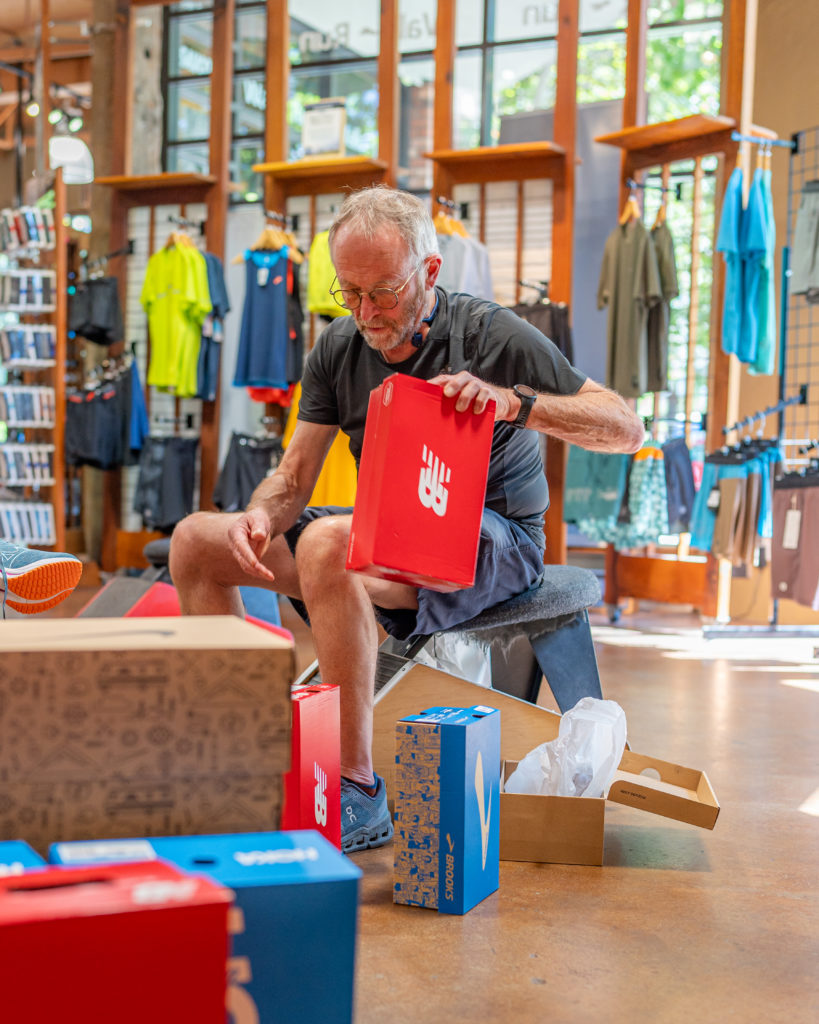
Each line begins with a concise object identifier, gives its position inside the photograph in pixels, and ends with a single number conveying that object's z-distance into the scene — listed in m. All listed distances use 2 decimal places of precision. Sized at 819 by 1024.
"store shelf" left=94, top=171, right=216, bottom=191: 6.77
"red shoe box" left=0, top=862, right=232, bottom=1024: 0.79
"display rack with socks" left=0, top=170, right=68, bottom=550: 6.29
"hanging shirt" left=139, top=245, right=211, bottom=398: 6.55
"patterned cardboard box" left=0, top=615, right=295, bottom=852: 1.00
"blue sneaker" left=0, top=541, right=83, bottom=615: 2.08
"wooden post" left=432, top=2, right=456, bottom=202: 6.07
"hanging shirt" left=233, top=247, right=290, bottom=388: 6.28
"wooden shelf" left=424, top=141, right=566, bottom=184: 5.82
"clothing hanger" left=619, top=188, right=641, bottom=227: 5.77
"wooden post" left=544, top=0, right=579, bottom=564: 5.79
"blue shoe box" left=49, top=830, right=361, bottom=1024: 0.94
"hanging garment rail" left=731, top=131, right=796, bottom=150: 5.38
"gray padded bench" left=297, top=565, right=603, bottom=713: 2.22
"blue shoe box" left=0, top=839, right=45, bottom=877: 0.89
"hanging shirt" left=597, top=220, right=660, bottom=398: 5.69
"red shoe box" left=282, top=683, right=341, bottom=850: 1.61
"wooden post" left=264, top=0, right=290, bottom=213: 6.51
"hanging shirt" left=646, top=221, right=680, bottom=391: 5.68
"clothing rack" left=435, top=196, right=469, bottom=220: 6.11
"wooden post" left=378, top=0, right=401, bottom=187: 6.21
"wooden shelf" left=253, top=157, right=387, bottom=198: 6.23
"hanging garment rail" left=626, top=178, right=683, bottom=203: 5.77
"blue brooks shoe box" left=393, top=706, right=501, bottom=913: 1.60
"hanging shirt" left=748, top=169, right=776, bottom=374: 5.43
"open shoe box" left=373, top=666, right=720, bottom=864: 1.87
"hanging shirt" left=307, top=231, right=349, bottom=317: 6.07
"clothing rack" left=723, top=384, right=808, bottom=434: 5.07
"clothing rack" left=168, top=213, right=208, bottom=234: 6.85
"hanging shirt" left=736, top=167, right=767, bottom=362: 5.38
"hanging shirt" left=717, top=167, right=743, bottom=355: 5.41
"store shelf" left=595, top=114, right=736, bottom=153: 5.45
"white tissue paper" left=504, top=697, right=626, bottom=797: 1.93
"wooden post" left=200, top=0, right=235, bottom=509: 6.76
